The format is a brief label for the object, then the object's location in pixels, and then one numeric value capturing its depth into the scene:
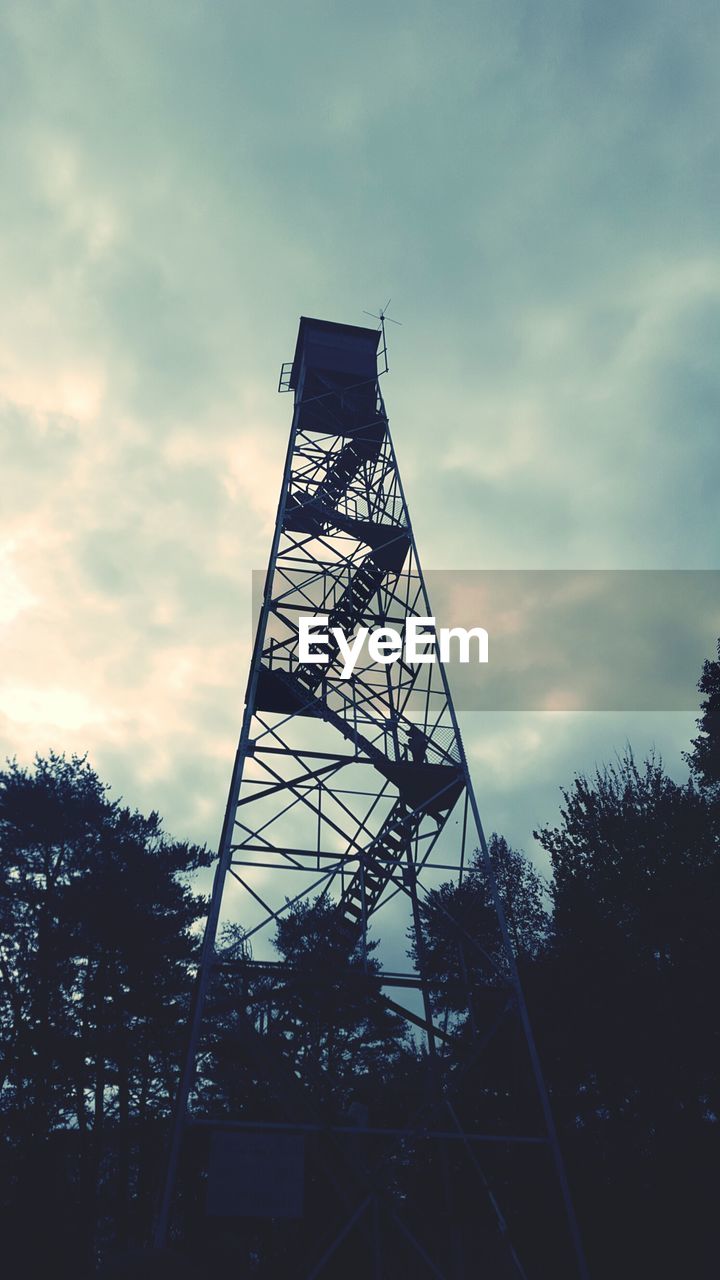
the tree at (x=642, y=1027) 18.67
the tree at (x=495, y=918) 25.56
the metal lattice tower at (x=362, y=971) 9.89
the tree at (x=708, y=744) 24.00
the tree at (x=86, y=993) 21.52
